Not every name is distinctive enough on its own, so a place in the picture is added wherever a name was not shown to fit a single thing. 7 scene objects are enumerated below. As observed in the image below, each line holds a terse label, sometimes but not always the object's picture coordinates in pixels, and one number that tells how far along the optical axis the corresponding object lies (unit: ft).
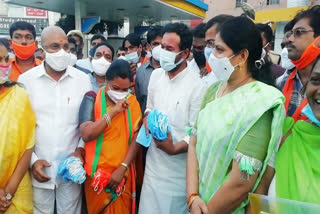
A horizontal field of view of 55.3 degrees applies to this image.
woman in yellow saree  7.25
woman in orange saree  8.11
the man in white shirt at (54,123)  8.09
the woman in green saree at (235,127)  5.24
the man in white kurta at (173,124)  8.23
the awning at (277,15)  47.77
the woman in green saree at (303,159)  4.71
